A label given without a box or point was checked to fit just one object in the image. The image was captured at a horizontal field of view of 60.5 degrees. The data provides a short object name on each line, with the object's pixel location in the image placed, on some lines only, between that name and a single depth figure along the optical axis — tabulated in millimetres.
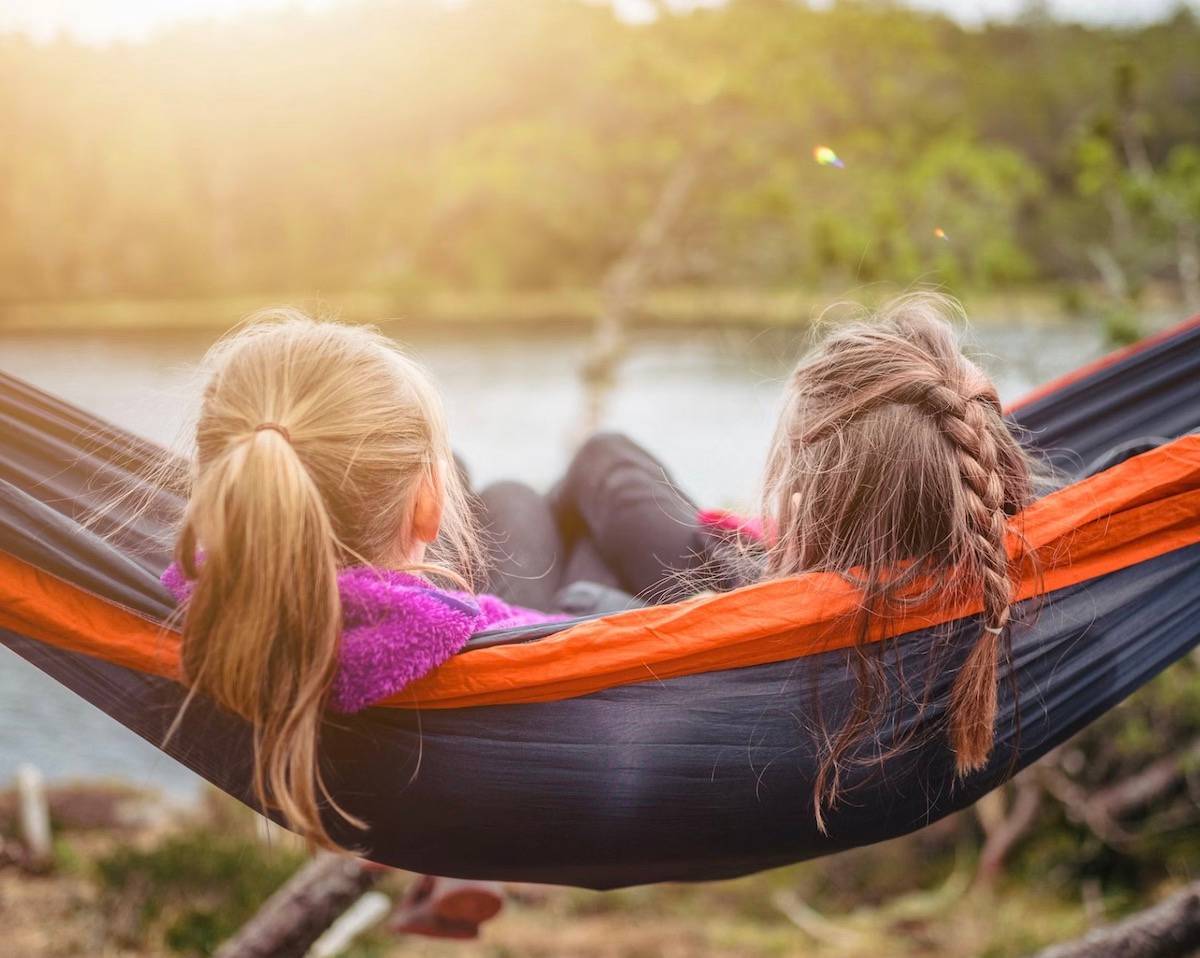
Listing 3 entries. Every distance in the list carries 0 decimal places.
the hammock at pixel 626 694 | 990
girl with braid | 996
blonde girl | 853
